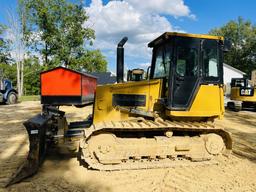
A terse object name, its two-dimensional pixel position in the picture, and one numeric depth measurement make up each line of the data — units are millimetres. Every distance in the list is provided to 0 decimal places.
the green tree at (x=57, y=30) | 22947
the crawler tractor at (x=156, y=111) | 3616
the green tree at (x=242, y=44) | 33526
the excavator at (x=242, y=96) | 10787
